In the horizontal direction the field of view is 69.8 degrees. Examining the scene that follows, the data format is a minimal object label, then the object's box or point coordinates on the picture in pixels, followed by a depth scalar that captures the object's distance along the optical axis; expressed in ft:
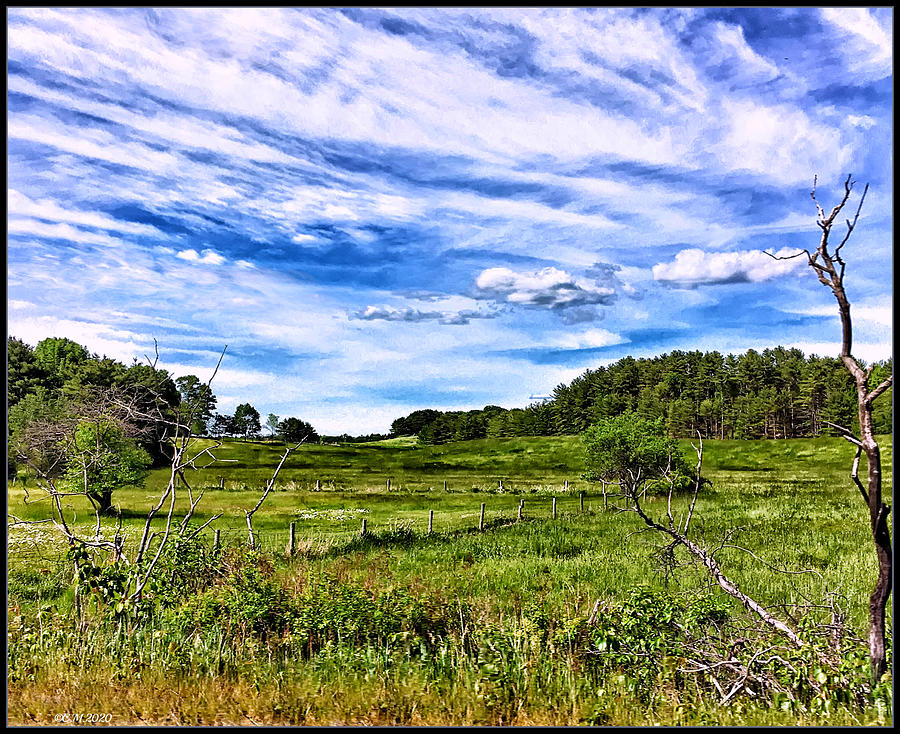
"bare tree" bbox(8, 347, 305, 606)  24.35
